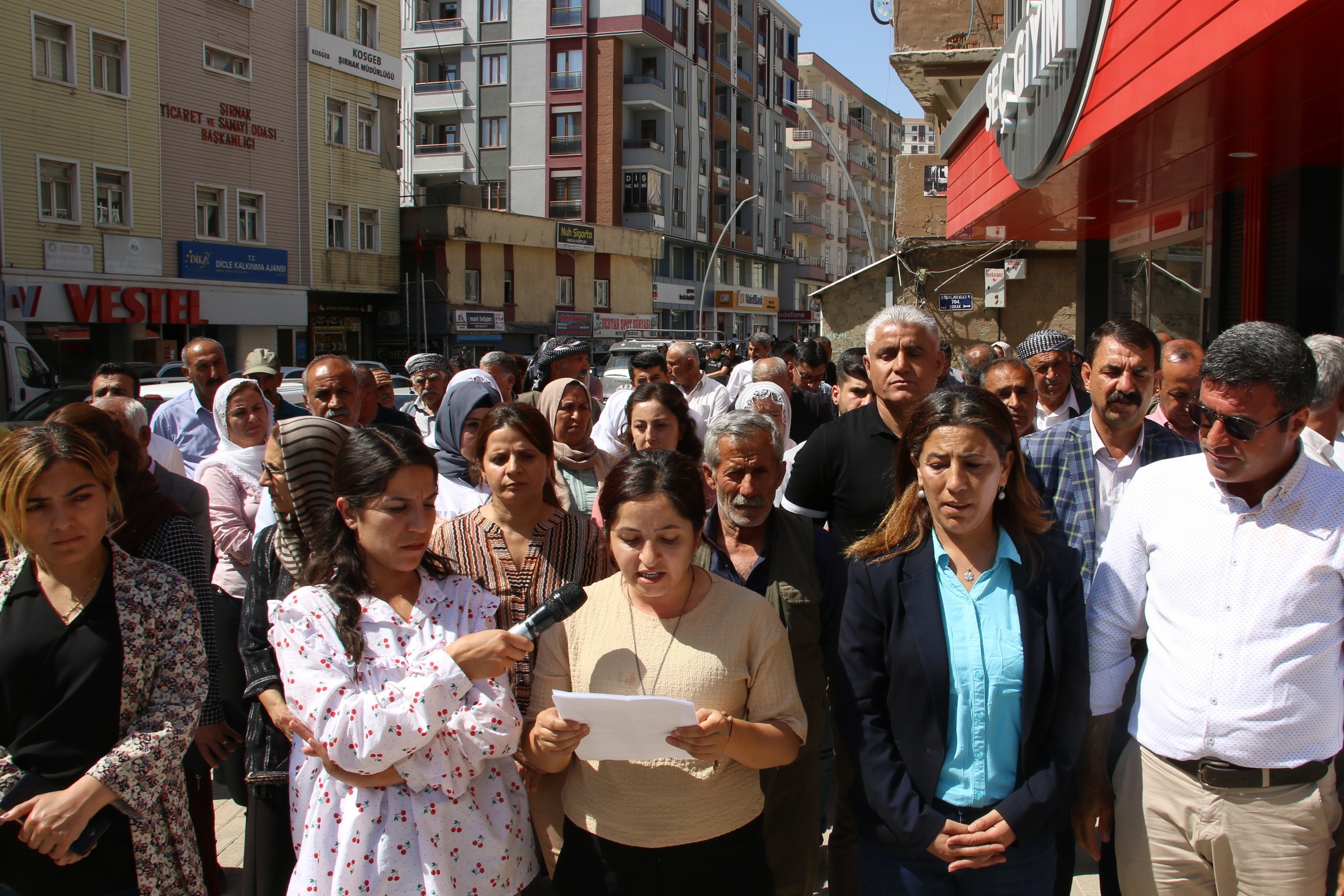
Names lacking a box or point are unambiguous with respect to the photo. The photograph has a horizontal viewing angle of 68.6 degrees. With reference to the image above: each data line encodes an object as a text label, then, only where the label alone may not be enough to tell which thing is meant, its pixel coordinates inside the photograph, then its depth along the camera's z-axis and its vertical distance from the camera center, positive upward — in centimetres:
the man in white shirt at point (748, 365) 870 +8
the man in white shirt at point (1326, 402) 362 -10
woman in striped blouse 320 -55
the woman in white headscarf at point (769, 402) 620 -19
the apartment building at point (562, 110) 4312 +1169
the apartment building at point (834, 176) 6412 +1436
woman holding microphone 250 -86
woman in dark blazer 264 -83
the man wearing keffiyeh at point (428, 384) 816 -12
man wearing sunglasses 258 -73
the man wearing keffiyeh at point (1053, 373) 584 +1
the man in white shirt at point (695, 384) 754 -10
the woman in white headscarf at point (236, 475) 453 -51
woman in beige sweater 266 -87
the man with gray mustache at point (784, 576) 326 -69
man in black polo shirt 390 -28
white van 1375 -7
